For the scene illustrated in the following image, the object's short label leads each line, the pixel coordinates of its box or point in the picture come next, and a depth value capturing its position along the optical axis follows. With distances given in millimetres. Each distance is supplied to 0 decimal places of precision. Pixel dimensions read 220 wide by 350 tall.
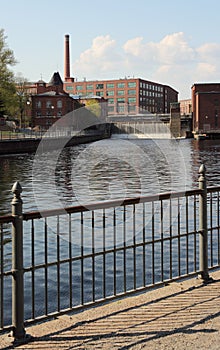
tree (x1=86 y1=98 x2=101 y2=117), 152238
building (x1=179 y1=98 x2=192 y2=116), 173838
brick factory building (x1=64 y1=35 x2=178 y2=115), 178250
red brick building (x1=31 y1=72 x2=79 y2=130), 129125
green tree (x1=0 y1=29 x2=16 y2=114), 71306
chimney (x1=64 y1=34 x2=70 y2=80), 156562
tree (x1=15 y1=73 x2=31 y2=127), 105381
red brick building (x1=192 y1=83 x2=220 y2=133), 134750
